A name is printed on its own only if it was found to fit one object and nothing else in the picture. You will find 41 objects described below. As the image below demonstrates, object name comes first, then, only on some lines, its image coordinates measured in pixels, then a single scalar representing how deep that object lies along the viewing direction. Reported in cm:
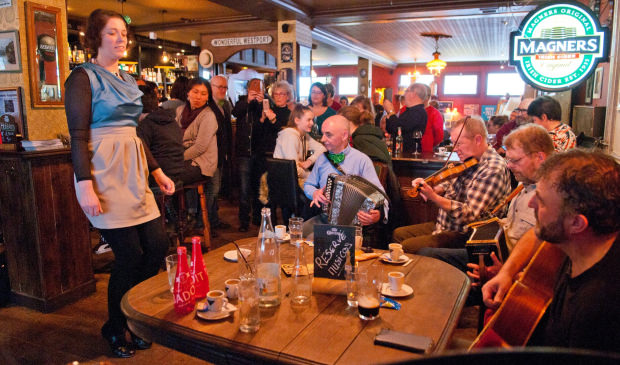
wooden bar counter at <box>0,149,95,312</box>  292
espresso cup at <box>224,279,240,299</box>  159
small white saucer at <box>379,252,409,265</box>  196
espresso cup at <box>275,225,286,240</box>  223
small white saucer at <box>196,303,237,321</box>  141
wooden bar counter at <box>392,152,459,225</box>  430
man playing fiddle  264
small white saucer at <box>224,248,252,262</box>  200
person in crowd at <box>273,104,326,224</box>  401
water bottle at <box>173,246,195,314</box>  146
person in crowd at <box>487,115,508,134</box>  748
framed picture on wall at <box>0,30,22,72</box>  304
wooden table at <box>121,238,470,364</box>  123
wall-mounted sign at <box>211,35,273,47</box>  846
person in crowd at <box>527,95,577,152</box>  380
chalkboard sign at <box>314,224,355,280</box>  166
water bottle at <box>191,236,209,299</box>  155
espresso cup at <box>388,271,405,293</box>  162
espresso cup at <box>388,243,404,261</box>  197
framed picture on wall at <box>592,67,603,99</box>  448
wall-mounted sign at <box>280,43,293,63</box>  773
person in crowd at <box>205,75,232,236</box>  452
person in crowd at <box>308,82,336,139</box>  503
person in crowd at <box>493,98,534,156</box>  573
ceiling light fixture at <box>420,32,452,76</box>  1013
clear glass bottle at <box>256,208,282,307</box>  152
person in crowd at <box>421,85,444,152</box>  531
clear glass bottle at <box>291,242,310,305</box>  154
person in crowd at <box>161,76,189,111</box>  445
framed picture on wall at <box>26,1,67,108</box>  306
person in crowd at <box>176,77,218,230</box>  410
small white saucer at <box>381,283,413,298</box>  160
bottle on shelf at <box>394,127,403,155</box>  499
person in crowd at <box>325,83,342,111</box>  549
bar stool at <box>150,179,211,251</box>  348
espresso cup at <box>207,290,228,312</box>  144
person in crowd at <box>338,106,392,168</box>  376
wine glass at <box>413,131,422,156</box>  478
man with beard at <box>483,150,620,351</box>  103
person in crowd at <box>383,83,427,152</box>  494
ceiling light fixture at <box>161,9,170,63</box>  900
